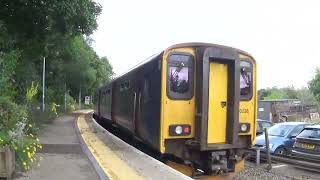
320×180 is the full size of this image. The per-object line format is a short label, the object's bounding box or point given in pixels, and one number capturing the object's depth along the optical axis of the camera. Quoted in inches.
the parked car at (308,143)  317.4
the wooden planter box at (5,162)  182.0
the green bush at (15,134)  197.5
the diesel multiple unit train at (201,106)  225.5
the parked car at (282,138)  365.2
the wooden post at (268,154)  296.3
